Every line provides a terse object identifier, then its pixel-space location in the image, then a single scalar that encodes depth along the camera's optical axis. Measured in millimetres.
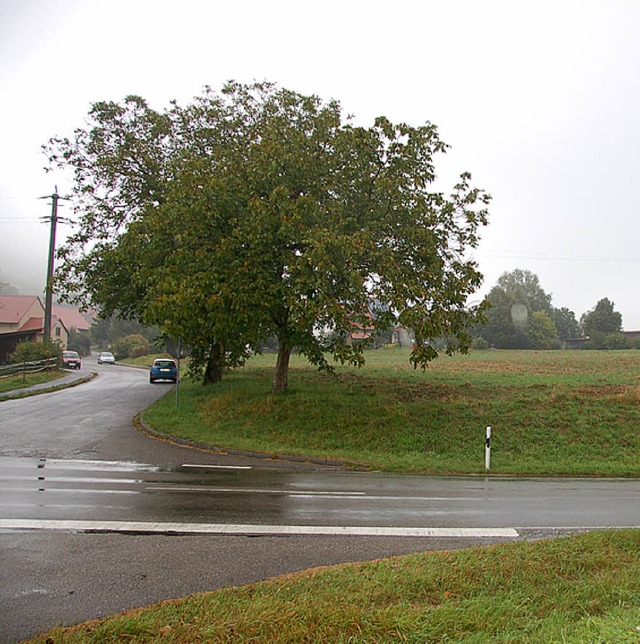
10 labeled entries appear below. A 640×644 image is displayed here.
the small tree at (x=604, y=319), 93062
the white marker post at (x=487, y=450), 13766
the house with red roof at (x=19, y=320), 53406
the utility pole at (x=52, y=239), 36500
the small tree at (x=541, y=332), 86562
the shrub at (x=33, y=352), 36475
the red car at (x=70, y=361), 52969
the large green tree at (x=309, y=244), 15594
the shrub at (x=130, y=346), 79000
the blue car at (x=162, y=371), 37688
